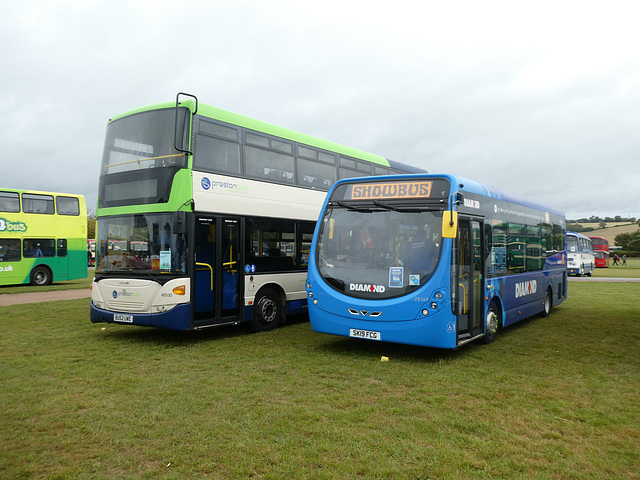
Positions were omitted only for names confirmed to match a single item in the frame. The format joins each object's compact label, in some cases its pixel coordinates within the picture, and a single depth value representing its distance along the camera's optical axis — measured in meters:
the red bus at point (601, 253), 53.59
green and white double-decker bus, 9.37
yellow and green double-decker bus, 22.88
